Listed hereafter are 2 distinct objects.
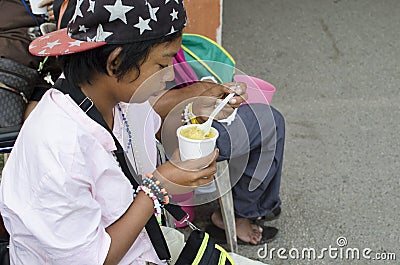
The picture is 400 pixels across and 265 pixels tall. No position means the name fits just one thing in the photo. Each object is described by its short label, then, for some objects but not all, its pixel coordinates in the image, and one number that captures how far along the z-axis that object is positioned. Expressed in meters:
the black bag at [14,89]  2.21
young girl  1.76
